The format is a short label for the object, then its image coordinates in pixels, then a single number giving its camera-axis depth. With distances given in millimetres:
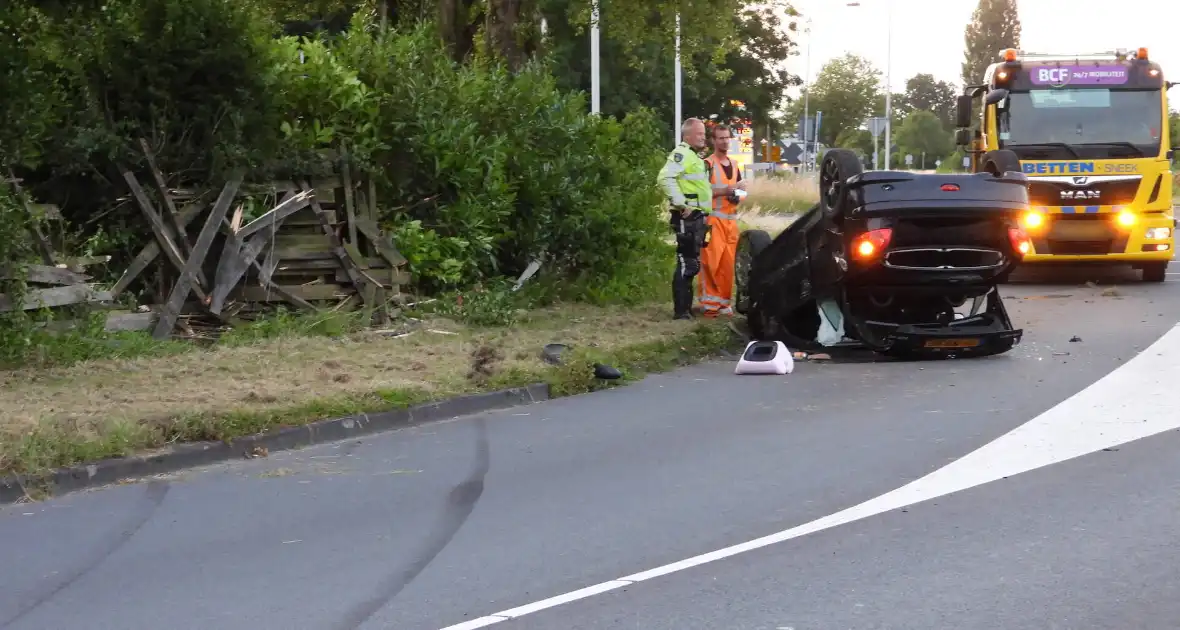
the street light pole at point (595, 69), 29969
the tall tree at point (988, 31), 146500
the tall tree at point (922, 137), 114812
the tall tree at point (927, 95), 162825
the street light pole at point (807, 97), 91912
